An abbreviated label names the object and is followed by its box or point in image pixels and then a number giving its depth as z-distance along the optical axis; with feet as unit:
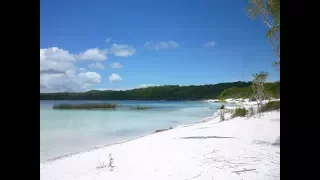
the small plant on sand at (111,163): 13.51
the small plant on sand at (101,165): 12.92
